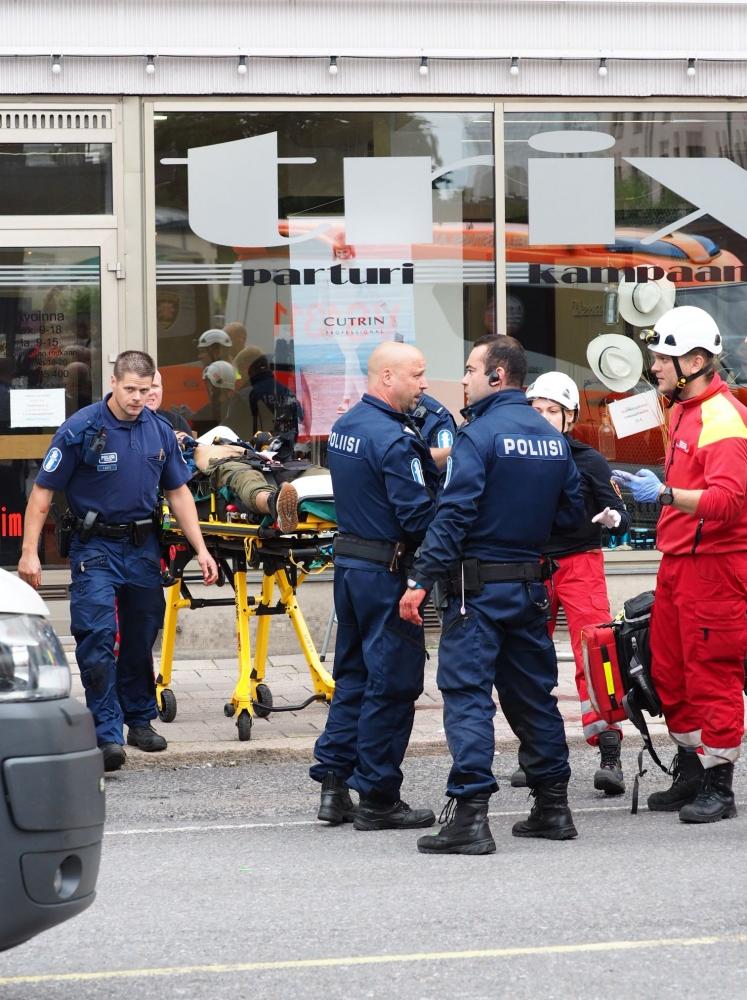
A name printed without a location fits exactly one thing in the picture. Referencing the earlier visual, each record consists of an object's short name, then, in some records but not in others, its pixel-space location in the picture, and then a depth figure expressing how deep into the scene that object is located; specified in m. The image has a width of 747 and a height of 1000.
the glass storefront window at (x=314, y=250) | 23.69
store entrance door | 23.41
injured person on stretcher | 16.50
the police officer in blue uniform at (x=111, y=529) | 16.14
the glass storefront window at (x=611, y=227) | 24.39
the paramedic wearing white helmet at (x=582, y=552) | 15.44
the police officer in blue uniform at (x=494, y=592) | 12.80
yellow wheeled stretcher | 17.28
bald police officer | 13.53
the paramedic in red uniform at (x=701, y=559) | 13.71
